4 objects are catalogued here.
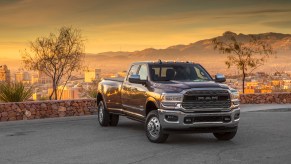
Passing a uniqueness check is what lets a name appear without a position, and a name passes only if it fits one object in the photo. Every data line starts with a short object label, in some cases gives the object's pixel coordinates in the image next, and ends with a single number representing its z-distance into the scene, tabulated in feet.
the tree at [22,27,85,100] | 98.68
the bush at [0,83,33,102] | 72.16
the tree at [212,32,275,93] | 119.24
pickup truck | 42.06
